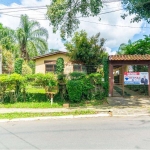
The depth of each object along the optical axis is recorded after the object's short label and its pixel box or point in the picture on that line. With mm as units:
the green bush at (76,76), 13039
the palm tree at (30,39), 29161
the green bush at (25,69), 24628
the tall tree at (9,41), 30434
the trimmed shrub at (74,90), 11922
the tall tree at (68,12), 11359
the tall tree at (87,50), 20891
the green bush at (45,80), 11855
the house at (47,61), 24159
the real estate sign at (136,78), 13898
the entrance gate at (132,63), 13977
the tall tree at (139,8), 10969
